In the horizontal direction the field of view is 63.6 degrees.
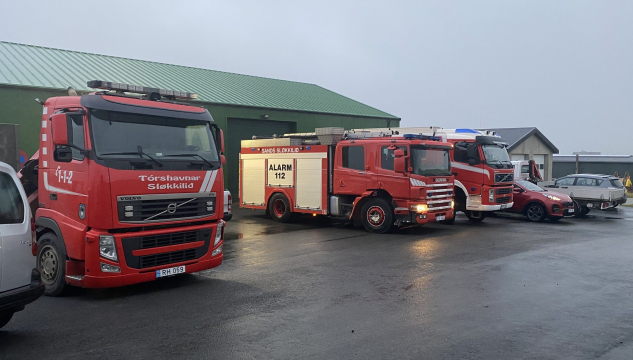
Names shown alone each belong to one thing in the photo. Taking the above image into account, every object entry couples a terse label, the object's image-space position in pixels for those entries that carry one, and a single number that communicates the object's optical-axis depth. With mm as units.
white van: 5262
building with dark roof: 37500
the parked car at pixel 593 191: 19609
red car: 17344
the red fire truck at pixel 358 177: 13914
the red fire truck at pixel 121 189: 7109
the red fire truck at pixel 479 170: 16078
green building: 18312
